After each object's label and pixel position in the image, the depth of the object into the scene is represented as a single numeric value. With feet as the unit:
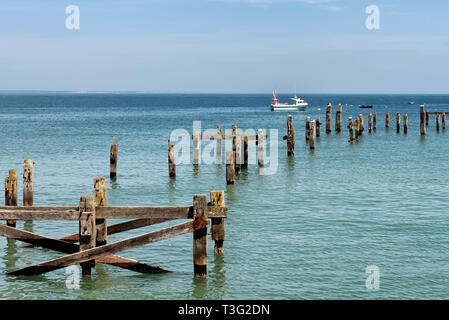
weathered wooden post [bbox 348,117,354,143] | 171.31
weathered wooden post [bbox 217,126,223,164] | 118.78
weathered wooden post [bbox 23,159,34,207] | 63.77
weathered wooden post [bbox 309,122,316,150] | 146.89
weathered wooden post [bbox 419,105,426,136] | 188.79
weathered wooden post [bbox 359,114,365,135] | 193.75
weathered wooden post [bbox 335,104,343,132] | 206.80
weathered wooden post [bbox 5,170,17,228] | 61.67
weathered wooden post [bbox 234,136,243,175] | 101.61
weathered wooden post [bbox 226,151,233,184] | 88.63
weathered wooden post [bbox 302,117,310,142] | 156.92
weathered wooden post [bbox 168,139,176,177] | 98.99
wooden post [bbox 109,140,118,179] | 98.62
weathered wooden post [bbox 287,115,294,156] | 130.51
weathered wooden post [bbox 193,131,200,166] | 112.25
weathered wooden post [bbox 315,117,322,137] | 180.22
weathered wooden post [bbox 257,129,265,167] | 107.45
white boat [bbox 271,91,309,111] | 398.21
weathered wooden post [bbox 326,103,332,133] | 205.83
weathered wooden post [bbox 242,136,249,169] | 110.54
